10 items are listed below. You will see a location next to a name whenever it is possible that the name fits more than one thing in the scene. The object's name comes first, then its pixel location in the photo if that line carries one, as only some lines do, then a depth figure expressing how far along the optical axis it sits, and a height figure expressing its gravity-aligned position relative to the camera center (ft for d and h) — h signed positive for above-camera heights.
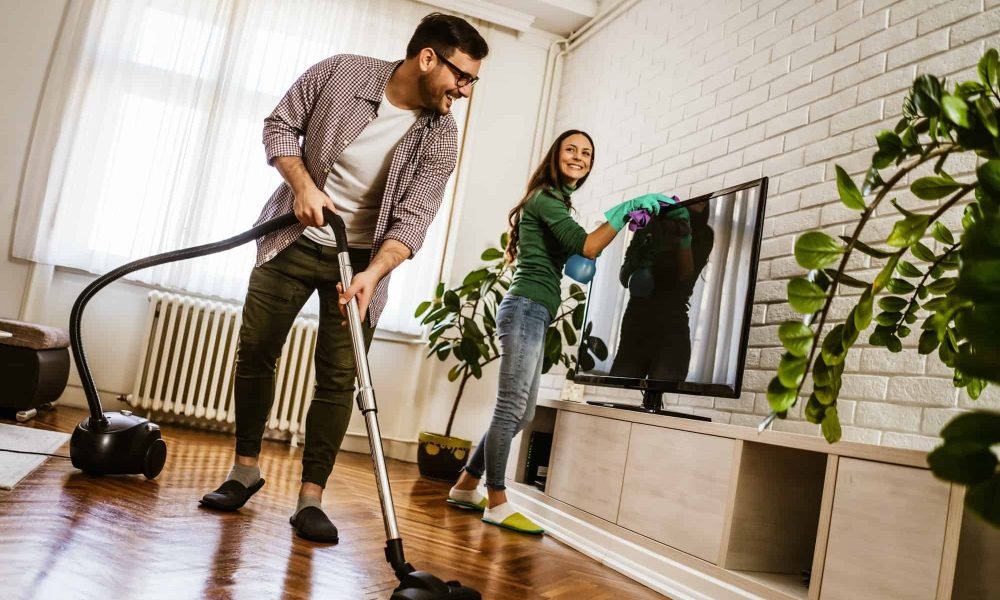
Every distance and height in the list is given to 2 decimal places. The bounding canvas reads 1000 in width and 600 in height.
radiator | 13.80 -0.88
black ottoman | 10.85 -1.13
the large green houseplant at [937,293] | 0.97 +0.38
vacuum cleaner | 5.11 -1.11
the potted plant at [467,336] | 12.56 +0.55
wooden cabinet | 4.99 -0.79
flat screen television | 7.90 +1.12
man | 6.77 +1.37
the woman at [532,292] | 8.86 +0.95
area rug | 6.56 -1.71
